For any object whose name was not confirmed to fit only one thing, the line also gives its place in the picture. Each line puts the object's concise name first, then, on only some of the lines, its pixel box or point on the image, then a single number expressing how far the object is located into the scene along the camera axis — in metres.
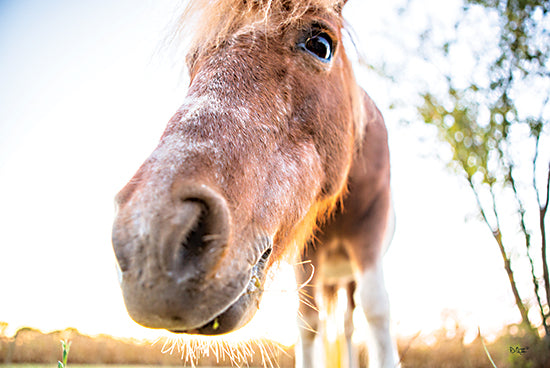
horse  0.74
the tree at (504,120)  3.05
